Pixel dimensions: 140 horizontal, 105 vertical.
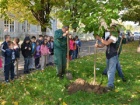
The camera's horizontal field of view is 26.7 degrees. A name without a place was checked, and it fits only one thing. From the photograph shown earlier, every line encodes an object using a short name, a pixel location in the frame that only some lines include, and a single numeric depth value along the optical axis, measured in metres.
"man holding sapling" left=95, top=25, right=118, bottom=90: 8.19
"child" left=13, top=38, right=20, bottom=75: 11.09
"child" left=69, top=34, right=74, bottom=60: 16.80
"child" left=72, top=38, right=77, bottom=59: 17.58
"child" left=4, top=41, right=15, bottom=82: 10.64
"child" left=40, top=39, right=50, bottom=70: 13.77
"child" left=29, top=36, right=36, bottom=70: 13.48
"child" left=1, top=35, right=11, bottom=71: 10.52
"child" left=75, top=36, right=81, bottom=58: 18.94
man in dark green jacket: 9.63
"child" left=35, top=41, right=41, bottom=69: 14.00
